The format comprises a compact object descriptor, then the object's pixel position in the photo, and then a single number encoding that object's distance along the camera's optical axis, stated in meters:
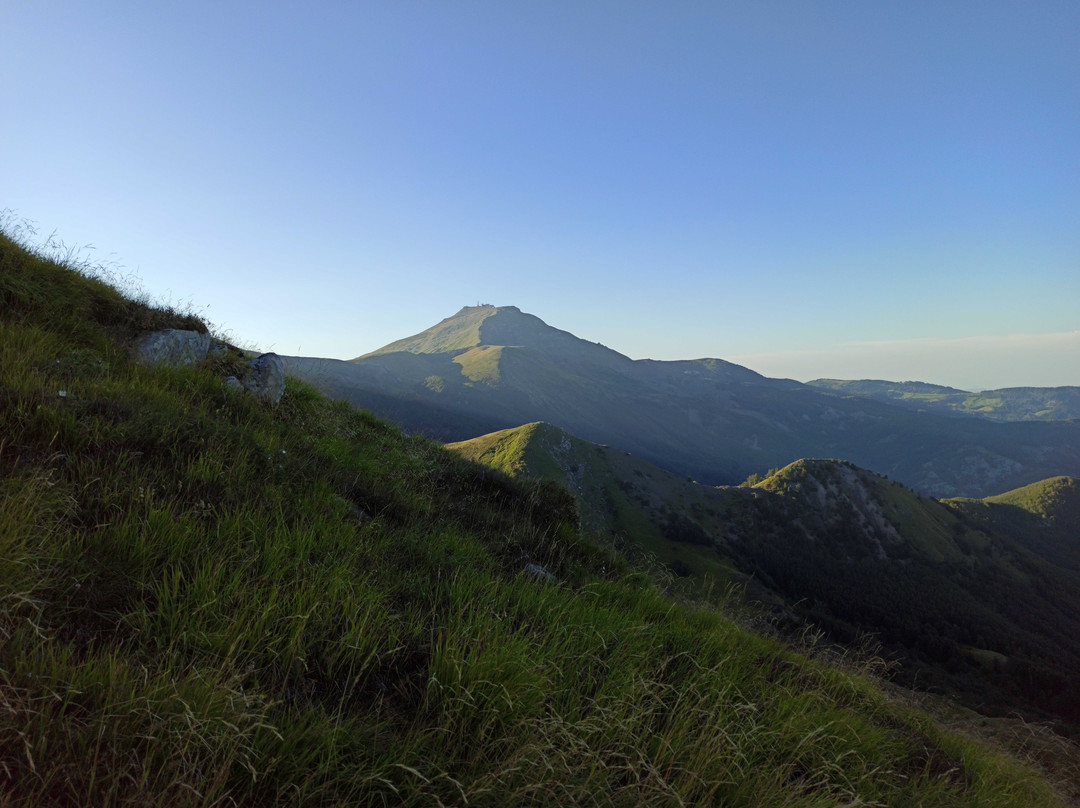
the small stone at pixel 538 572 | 5.69
